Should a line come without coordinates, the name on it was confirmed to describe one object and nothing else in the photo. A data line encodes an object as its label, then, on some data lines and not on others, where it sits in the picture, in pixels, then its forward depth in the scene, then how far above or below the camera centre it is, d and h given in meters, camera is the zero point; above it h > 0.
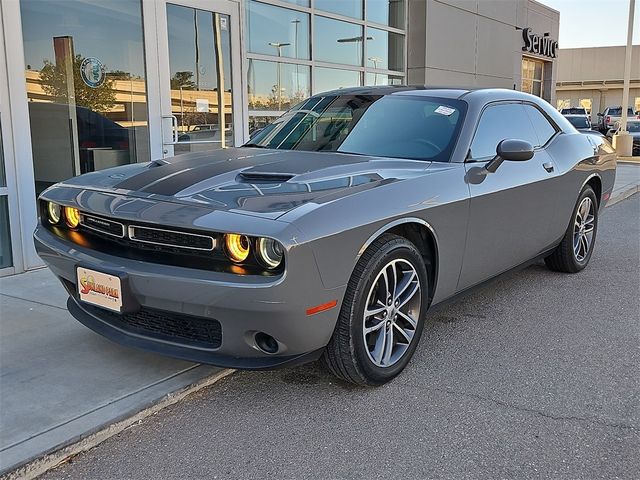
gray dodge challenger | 2.71 -0.50
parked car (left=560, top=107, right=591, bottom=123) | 33.39 +0.75
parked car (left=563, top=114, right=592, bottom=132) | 21.94 +0.14
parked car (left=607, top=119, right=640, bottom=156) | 20.88 -0.26
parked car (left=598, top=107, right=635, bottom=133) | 30.47 +0.25
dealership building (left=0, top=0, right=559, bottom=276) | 5.41 +0.64
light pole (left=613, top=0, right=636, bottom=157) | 17.56 +0.14
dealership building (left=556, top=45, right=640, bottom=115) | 56.19 +4.44
